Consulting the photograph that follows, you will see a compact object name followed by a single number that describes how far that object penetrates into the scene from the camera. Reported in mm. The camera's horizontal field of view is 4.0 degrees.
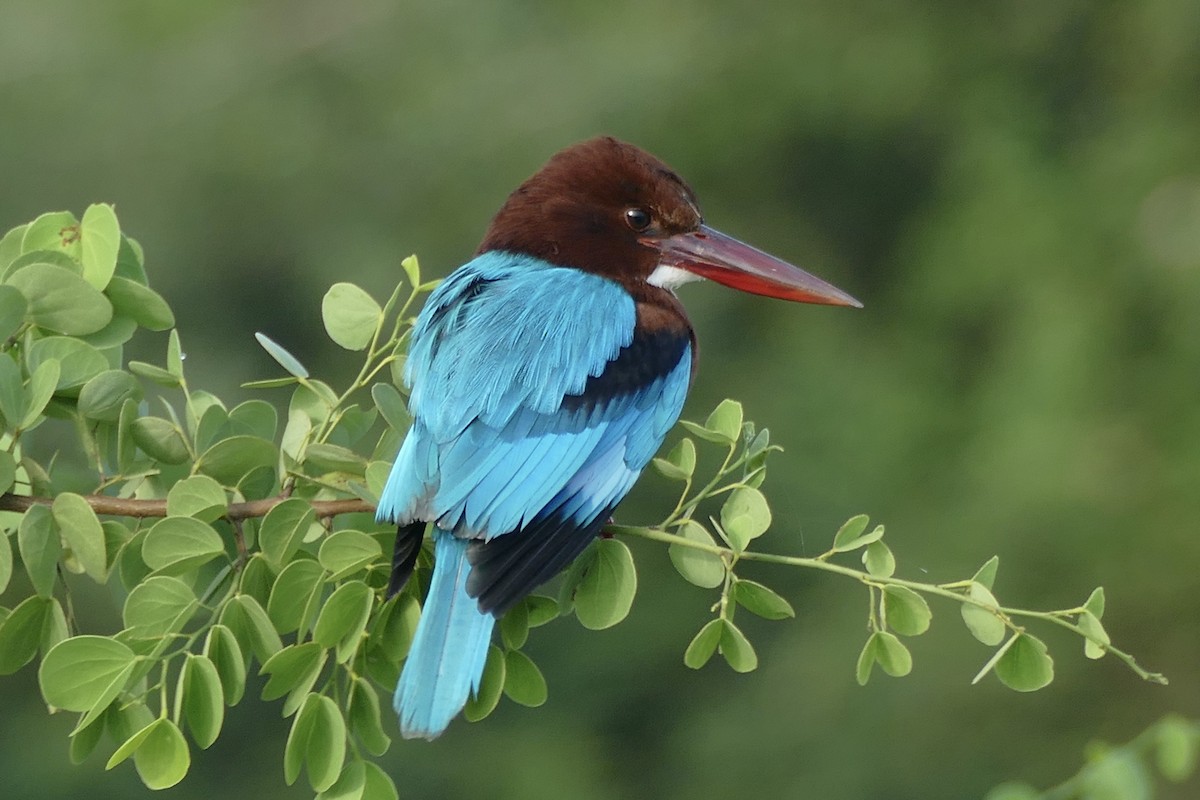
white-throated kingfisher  4091
